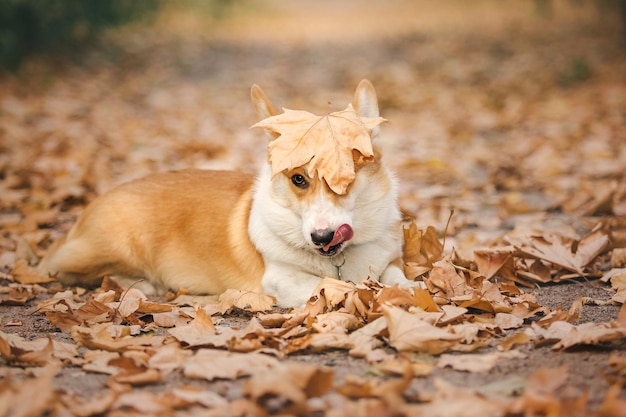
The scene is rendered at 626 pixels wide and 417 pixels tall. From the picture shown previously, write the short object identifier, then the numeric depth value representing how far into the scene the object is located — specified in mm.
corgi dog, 3533
